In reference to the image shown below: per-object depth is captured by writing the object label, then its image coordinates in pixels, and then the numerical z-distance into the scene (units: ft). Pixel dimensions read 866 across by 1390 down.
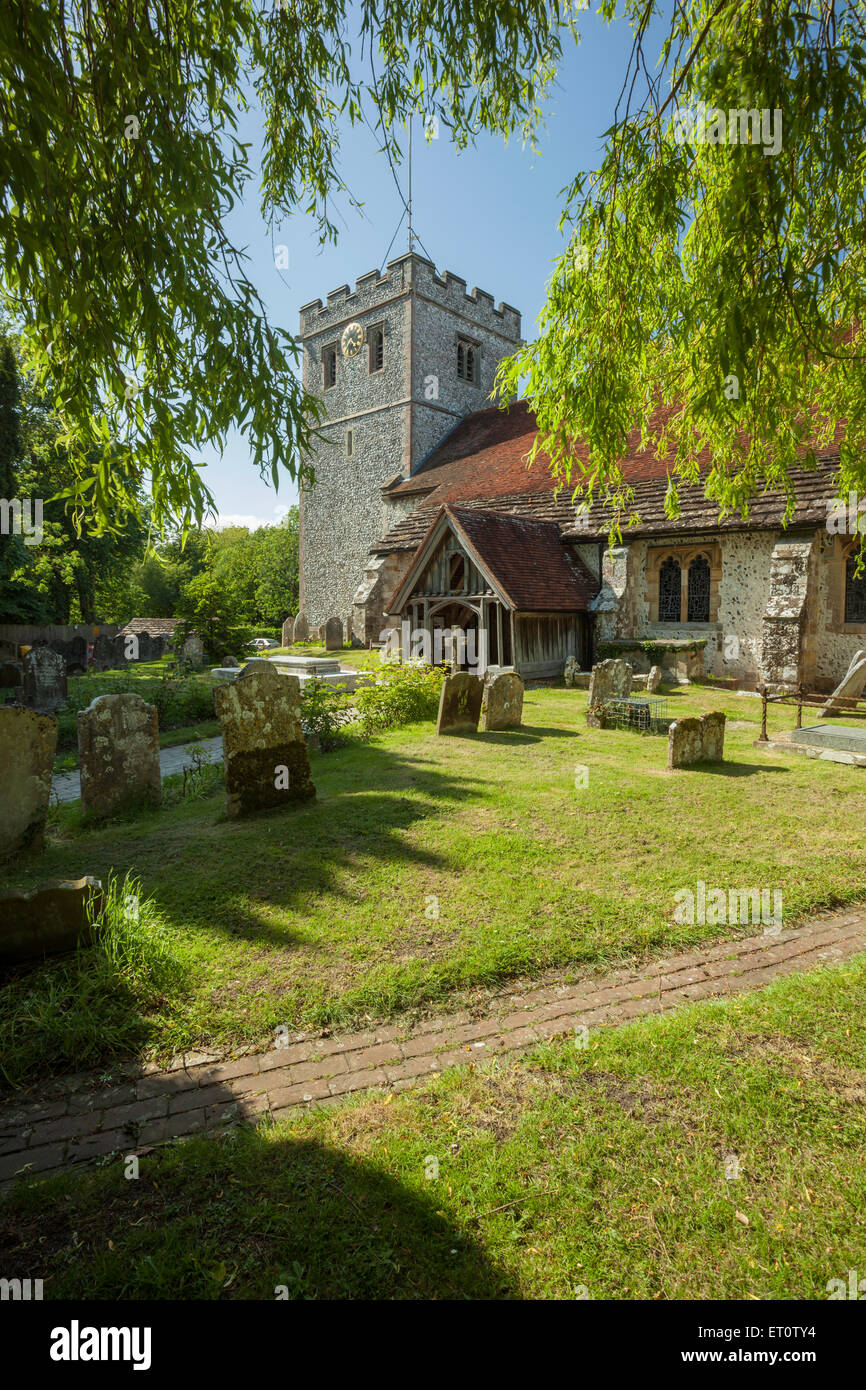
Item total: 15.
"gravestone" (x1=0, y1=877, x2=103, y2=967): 12.62
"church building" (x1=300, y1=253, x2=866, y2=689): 48.49
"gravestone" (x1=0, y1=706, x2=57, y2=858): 19.62
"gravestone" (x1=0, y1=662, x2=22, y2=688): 58.85
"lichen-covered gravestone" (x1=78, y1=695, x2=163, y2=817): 23.89
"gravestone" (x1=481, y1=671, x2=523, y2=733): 36.14
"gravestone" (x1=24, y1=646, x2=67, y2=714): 47.55
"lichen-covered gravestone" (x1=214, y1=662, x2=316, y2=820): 22.81
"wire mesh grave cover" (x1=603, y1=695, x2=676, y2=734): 36.42
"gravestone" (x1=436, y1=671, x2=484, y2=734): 34.86
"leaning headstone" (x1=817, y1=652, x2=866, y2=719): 36.24
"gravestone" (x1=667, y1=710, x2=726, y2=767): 28.53
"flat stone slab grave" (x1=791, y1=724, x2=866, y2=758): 30.53
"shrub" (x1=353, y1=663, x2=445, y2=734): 38.19
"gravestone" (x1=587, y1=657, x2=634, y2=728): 37.65
